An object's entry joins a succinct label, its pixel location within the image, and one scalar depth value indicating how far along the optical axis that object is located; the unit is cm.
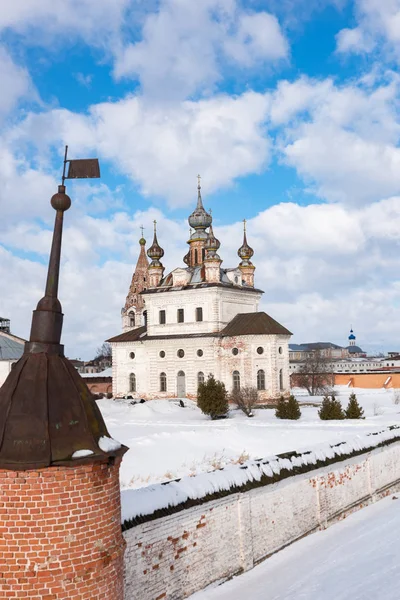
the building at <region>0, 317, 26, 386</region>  4516
